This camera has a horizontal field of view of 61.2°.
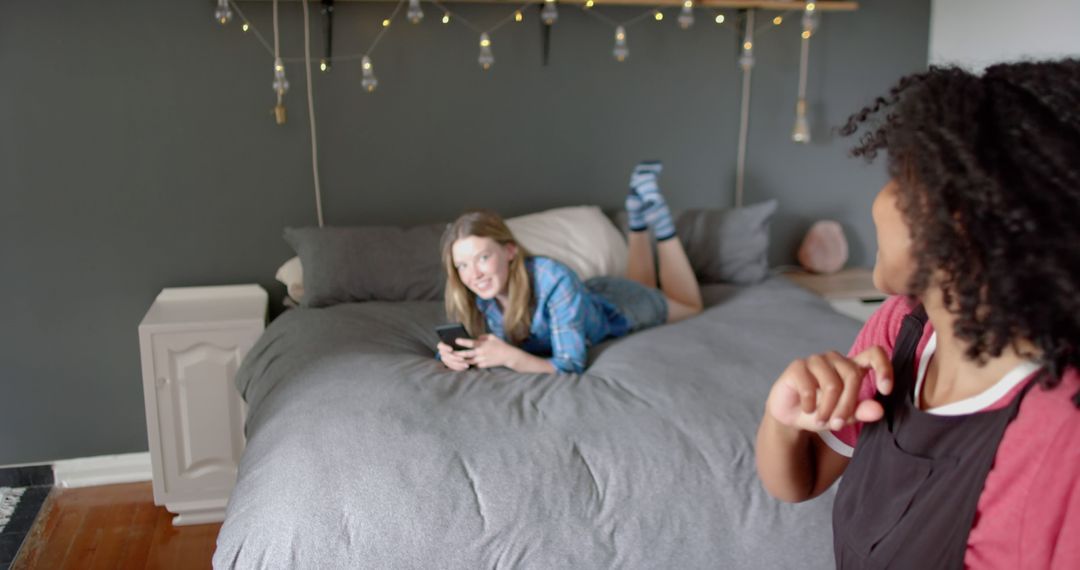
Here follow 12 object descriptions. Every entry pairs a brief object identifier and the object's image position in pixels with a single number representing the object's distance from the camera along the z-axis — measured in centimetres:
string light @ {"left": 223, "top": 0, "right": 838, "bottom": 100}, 273
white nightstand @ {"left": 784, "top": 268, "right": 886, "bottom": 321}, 311
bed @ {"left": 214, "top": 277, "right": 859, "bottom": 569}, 161
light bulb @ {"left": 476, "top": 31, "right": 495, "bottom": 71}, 283
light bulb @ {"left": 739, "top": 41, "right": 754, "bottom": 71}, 302
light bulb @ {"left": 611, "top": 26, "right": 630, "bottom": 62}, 286
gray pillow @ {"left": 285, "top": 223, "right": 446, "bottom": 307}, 269
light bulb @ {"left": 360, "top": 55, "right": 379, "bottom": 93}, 275
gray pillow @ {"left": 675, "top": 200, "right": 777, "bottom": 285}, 298
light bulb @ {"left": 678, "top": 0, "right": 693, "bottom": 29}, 286
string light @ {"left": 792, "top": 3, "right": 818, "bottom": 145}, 323
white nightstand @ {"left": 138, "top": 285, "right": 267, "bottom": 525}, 256
